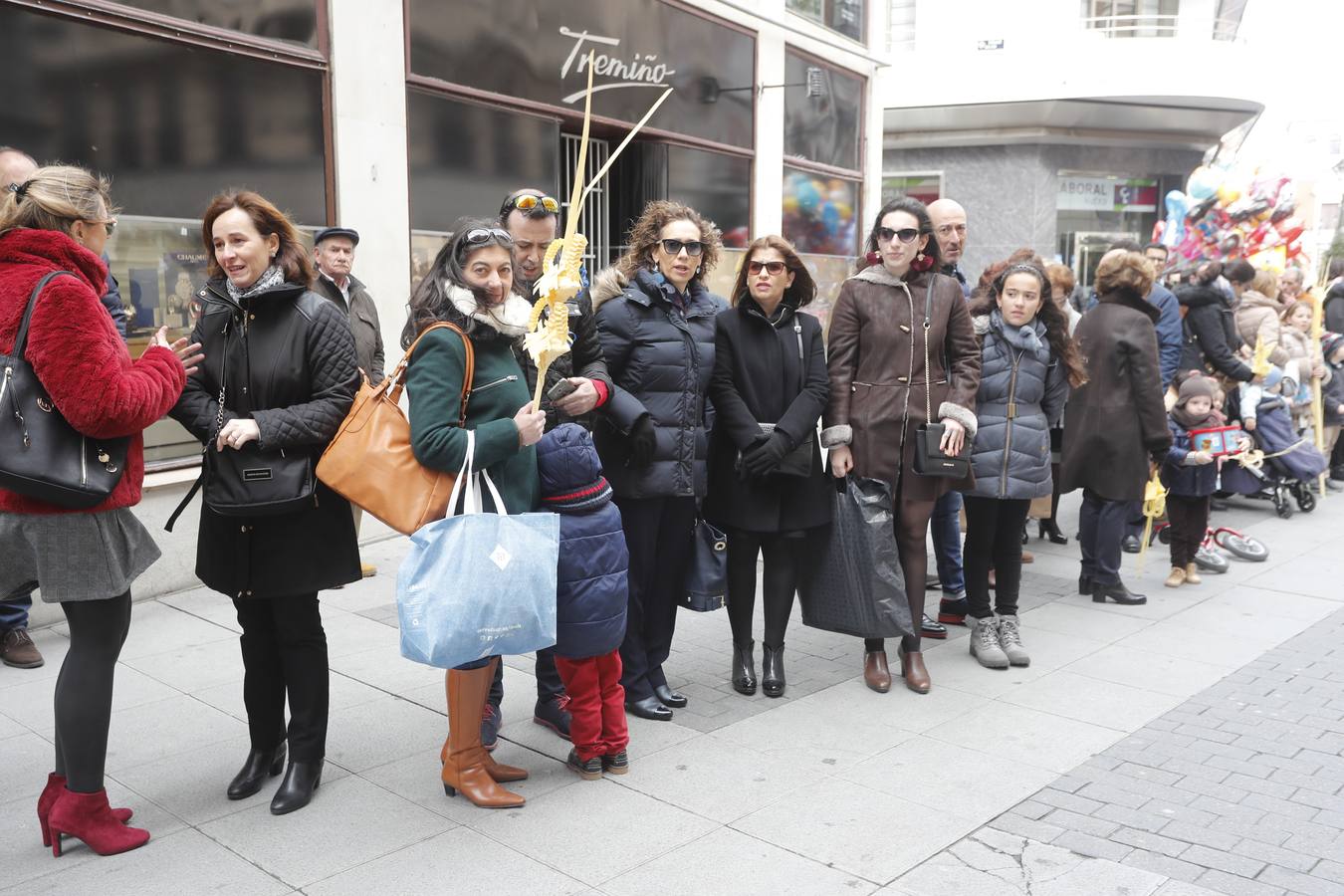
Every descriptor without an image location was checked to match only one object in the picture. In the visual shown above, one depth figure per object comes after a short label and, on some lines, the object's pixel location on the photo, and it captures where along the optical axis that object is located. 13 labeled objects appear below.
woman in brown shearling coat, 5.07
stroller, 9.20
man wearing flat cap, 6.59
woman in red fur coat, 3.20
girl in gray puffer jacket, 5.56
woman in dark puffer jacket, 4.64
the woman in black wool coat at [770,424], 4.81
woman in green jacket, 3.55
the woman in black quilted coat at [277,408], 3.64
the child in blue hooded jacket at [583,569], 3.89
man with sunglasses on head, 4.21
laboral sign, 20.77
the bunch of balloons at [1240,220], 10.38
